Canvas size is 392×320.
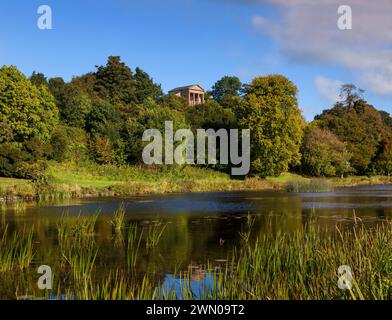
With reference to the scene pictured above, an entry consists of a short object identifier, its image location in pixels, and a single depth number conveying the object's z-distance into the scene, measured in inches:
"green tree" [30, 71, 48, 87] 1995.6
